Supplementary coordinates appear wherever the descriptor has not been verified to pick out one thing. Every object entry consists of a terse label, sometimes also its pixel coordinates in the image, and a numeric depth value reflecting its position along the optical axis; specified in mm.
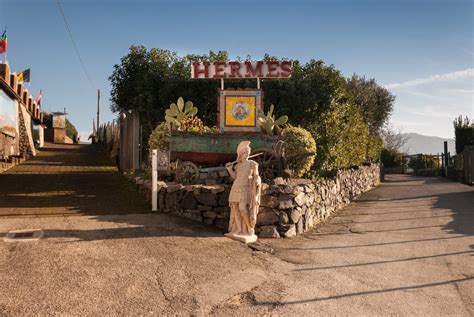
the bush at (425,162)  39188
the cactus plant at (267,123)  12742
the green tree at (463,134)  32750
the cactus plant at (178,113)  12516
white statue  8305
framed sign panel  13508
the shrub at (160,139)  12750
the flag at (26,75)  28039
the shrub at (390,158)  42812
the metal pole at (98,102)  52975
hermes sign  13945
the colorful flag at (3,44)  20861
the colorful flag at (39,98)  37150
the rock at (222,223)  9176
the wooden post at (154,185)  10031
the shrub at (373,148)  27567
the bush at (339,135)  18938
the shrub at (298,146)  13328
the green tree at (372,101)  37938
